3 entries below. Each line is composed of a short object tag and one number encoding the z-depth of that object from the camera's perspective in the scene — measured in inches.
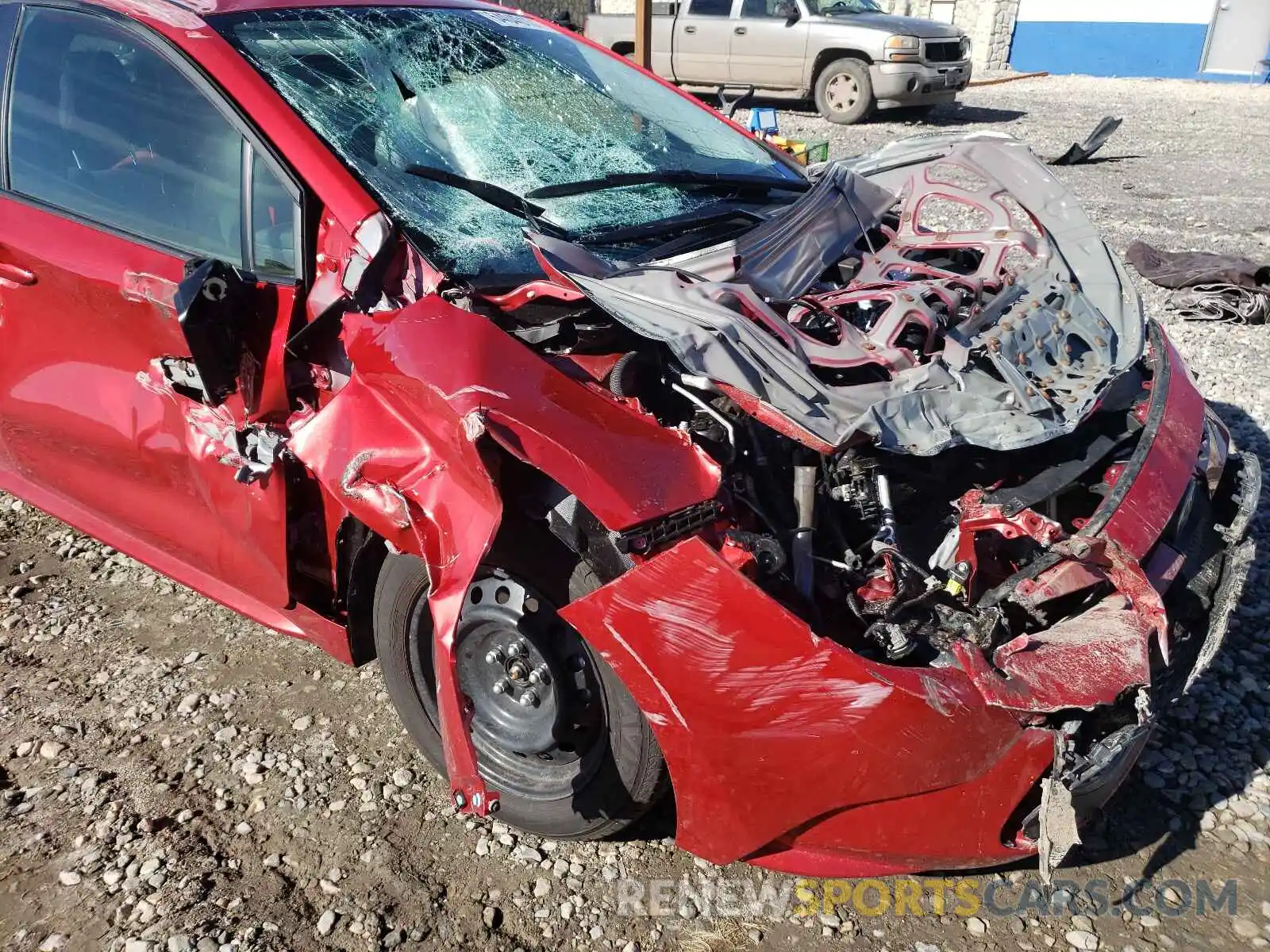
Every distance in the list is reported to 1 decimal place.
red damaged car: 72.1
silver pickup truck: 472.7
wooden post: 291.6
